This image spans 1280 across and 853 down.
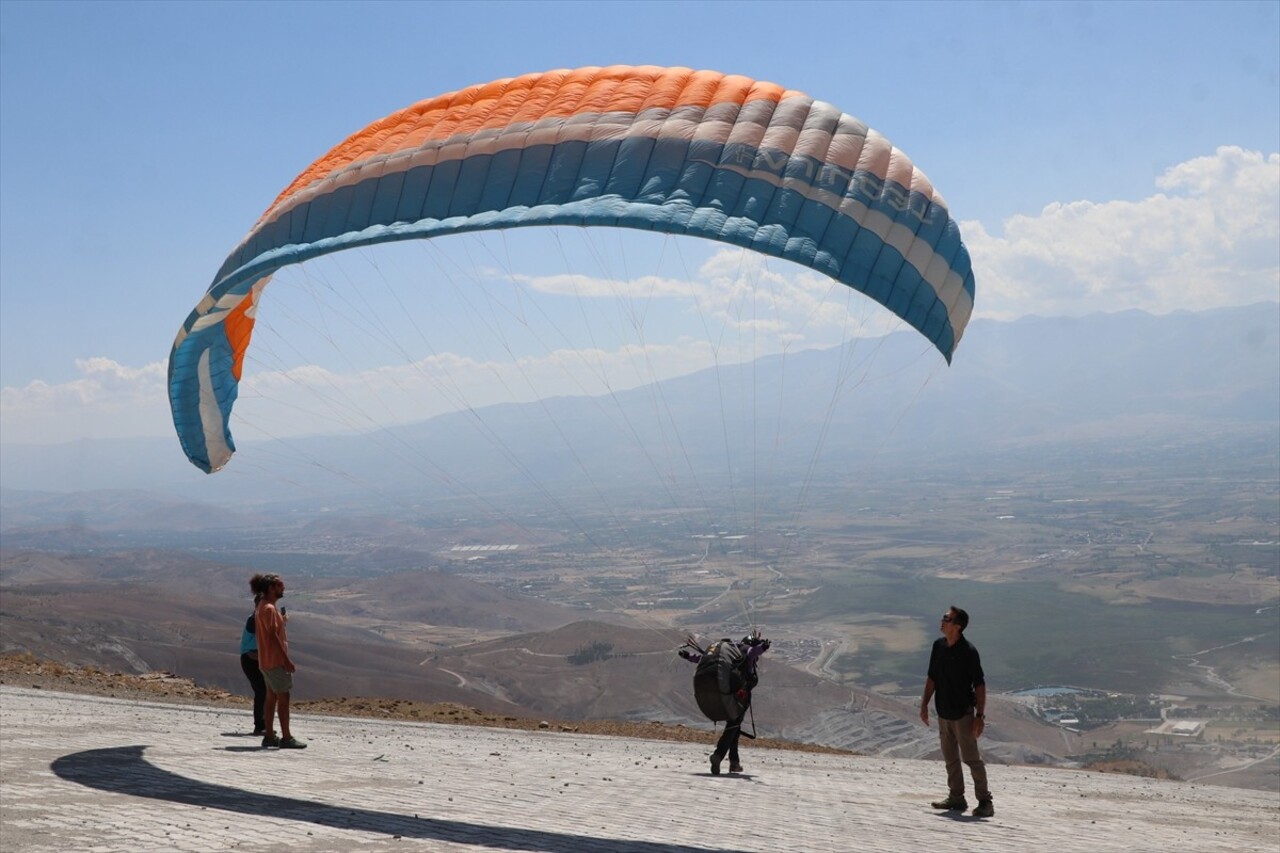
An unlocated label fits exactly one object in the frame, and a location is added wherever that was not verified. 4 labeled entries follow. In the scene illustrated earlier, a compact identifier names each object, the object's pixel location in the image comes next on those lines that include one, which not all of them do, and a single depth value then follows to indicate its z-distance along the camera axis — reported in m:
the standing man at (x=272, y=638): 9.80
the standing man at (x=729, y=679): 10.60
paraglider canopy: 9.56
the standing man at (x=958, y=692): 8.62
